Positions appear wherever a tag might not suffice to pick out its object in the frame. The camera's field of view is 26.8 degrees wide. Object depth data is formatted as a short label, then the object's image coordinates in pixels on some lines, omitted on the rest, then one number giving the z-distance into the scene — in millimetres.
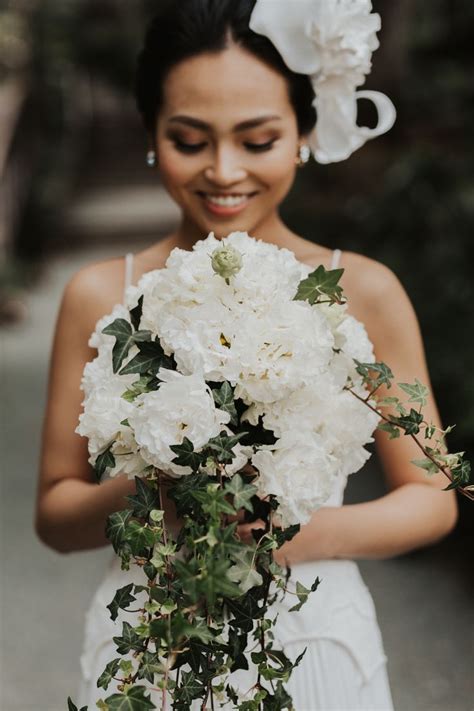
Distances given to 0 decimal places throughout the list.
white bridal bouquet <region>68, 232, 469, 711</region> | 1289
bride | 1902
